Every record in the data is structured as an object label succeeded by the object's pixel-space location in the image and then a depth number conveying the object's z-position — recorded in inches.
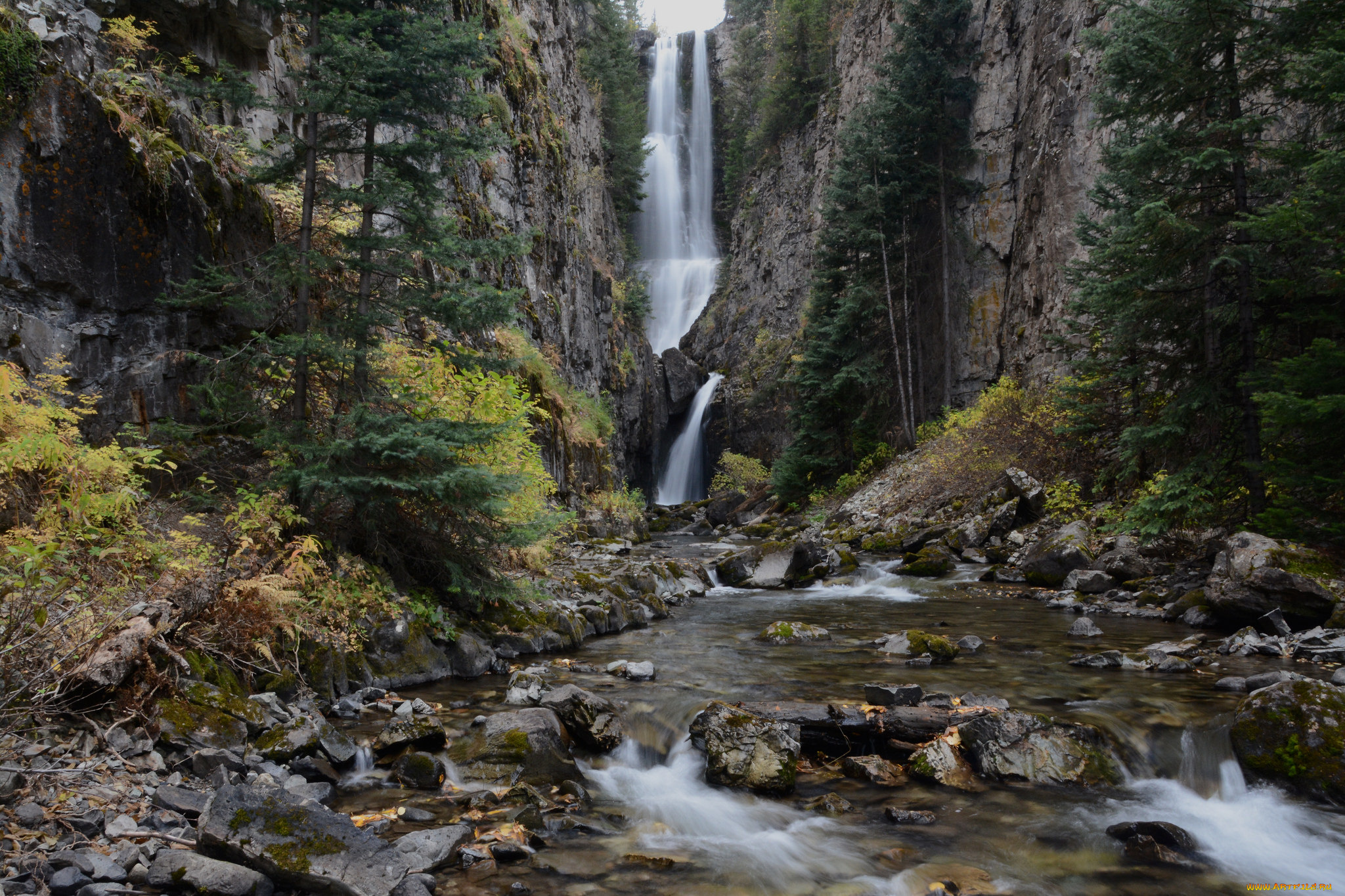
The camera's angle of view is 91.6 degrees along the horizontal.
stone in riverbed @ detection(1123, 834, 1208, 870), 159.8
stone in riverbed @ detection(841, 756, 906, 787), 200.8
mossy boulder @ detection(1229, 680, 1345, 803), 178.9
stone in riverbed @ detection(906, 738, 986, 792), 197.0
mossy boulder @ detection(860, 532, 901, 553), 665.2
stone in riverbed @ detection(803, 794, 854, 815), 184.9
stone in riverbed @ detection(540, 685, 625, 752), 227.0
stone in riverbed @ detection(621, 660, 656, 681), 295.7
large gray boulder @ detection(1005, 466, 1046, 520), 588.1
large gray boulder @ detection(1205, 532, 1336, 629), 295.0
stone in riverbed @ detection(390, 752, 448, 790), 186.4
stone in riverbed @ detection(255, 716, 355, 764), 183.0
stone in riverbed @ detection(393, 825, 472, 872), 144.3
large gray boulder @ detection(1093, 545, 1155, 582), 430.3
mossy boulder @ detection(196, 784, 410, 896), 127.3
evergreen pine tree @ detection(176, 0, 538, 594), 264.5
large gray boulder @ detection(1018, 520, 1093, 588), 475.5
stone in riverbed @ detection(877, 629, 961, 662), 314.0
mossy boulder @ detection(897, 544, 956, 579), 561.0
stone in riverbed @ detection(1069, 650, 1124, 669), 287.9
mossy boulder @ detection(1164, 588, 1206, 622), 354.3
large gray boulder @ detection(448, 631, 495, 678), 285.9
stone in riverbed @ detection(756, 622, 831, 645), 369.4
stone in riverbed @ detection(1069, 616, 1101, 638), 339.9
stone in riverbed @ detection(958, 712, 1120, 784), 199.6
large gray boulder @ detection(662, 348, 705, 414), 1492.4
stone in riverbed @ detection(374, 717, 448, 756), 198.7
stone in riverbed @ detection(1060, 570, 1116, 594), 434.3
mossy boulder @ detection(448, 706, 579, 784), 195.3
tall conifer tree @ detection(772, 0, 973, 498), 944.9
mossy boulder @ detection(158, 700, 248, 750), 169.2
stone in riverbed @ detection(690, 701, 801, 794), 200.1
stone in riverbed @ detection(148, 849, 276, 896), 121.3
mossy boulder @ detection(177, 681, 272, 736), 185.2
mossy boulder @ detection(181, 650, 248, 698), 194.7
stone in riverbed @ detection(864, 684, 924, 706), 239.5
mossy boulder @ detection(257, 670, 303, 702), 216.4
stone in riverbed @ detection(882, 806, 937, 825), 177.5
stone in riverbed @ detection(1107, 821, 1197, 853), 165.5
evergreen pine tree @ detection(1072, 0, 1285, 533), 366.9
